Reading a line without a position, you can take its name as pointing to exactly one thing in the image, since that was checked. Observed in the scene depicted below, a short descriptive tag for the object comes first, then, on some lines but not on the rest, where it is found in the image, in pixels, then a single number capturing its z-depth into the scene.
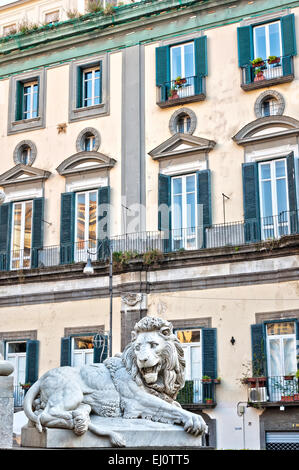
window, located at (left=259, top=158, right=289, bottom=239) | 22.06
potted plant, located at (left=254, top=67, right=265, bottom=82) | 23.26
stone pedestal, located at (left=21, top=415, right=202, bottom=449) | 5.14
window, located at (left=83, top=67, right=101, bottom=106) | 26.61
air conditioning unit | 20.77
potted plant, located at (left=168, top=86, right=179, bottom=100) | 24.59
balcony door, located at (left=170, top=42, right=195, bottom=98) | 24.59
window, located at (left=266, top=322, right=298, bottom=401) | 20.64
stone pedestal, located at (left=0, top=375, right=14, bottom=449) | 5.57
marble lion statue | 5.32
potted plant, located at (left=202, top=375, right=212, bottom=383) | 21.39
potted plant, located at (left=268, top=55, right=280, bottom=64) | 23.05
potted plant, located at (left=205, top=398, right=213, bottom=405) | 21.17
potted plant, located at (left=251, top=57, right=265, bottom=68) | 23.27
